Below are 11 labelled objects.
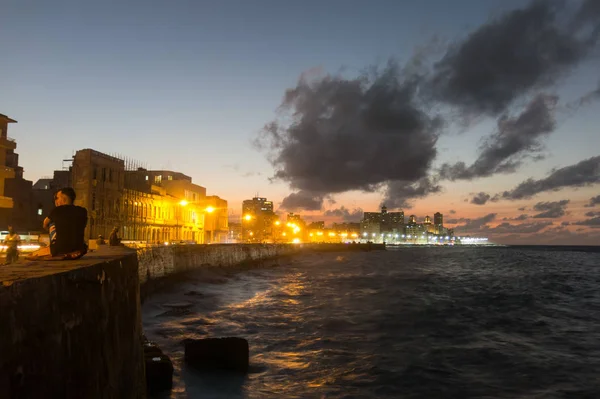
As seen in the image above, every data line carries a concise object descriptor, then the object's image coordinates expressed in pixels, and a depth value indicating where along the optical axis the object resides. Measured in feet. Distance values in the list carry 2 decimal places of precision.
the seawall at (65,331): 10.87
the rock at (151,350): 35.24
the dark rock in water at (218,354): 41.73
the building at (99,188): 177.06
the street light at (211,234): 318.86
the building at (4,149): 130.31
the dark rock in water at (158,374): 34.27
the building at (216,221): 313.53
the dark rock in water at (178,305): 79.16
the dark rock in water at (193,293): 97.86
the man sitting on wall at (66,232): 22.71
